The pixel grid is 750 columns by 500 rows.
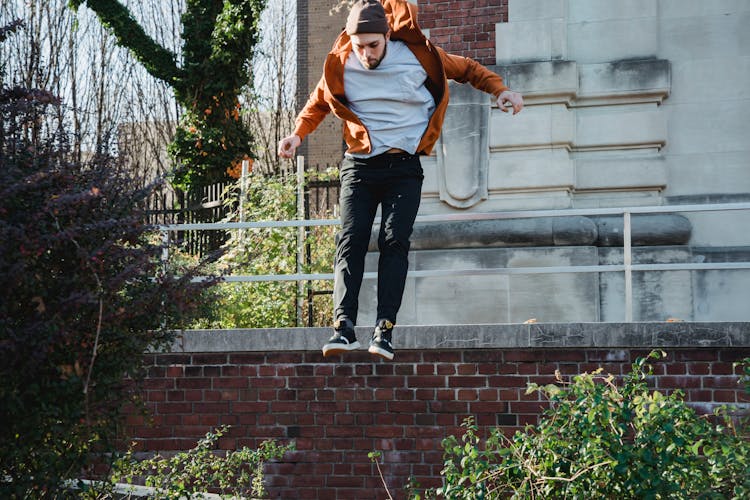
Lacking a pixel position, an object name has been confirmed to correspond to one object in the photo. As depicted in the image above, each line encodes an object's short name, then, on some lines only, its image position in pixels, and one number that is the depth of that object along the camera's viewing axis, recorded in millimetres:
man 4902
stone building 7504
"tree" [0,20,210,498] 3428
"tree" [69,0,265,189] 16013
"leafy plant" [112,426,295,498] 5000
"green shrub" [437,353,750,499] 3840
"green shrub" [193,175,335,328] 8453
